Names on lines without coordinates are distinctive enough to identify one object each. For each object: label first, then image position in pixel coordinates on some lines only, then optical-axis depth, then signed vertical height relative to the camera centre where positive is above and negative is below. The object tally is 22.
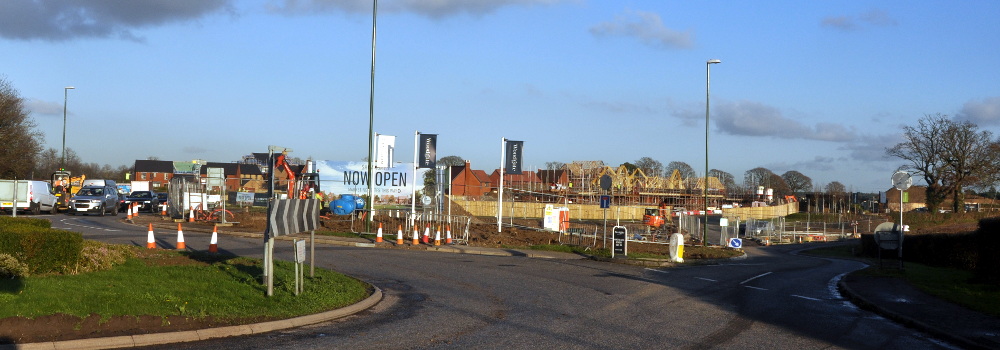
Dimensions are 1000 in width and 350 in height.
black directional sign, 11.99 -0.40
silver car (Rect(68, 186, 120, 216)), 43.66 -0.80
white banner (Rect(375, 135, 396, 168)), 33.75 +1.87
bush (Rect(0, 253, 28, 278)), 11.20 -1.17
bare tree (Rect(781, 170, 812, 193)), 133.50 +3.85
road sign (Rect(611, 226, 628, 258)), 25.28 -1.32
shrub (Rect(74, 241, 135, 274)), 12.70 -1.17
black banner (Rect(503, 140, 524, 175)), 34.25 +1.75
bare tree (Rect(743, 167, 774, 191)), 121.86 +4.01
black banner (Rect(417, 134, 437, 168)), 34.34 +1.92
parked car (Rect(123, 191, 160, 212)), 52.53 -0.81
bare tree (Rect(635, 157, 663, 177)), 137.57 +6.35
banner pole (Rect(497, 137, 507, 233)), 34.06 +1.99
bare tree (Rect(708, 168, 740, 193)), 103.99 +3.41
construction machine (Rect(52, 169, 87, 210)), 47.55 -0.10
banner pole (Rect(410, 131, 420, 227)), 33.96 +2.06
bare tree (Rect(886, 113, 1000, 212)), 63.38 +3.94
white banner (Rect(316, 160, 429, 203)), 44.44 +0.73
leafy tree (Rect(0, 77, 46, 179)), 53.69 +3.17
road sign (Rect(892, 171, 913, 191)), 20.11 +0.67
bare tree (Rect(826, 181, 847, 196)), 104.81 +2.33
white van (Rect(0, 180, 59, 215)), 40.09 -0.60
